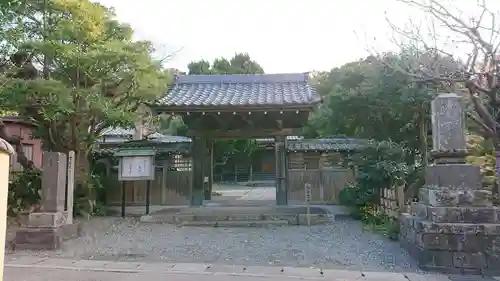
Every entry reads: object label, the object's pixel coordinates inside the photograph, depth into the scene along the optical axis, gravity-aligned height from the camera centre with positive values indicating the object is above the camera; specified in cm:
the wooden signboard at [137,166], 1208 -1
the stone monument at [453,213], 634 -83
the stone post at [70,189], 899 -57
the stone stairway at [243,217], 1095 -153
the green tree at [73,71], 909 +254
